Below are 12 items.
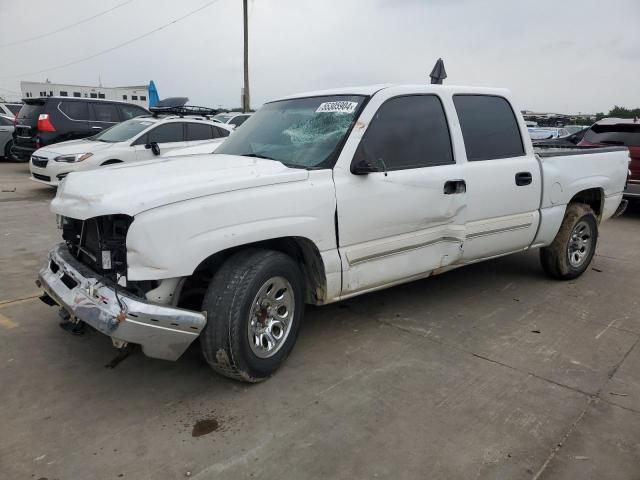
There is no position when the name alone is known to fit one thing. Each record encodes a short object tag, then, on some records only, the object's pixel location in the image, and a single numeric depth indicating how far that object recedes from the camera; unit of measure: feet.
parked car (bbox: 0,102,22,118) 62.73
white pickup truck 9.23
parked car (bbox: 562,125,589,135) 67.65
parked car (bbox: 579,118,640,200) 29.84
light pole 76.23
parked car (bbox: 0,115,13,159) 49.39
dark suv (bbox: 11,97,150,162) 38.83
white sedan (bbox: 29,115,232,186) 30.12
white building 125.08
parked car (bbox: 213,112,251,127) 53.06
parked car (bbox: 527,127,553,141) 54.34
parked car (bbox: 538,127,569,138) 56.63
